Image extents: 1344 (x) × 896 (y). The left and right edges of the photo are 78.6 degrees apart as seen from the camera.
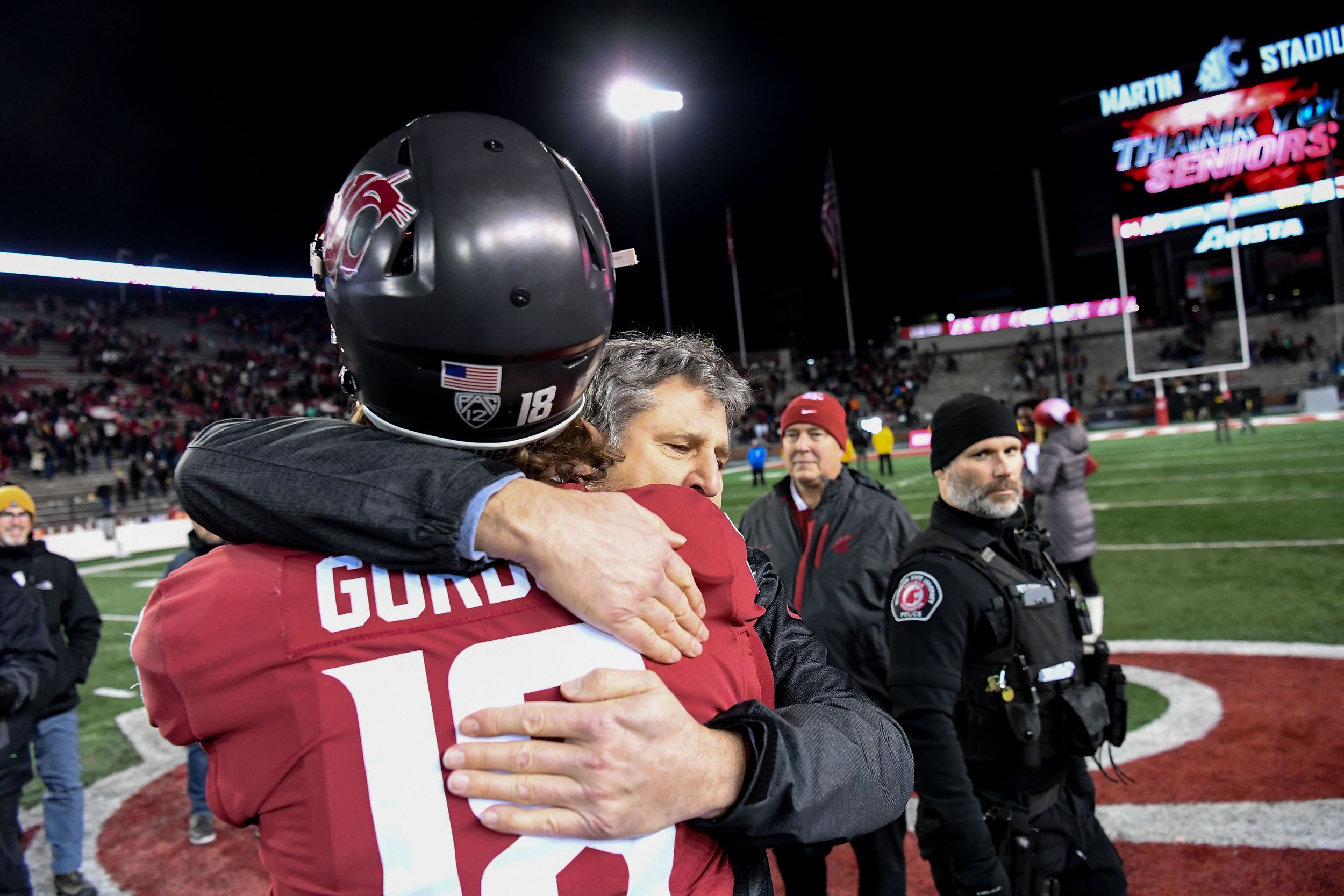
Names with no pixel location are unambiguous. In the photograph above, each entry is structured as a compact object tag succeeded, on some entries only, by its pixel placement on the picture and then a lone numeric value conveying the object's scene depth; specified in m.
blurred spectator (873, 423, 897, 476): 24.17
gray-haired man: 1.04
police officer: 2.71
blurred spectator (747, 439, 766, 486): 23.91
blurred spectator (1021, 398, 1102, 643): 7.46
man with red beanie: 3.62
